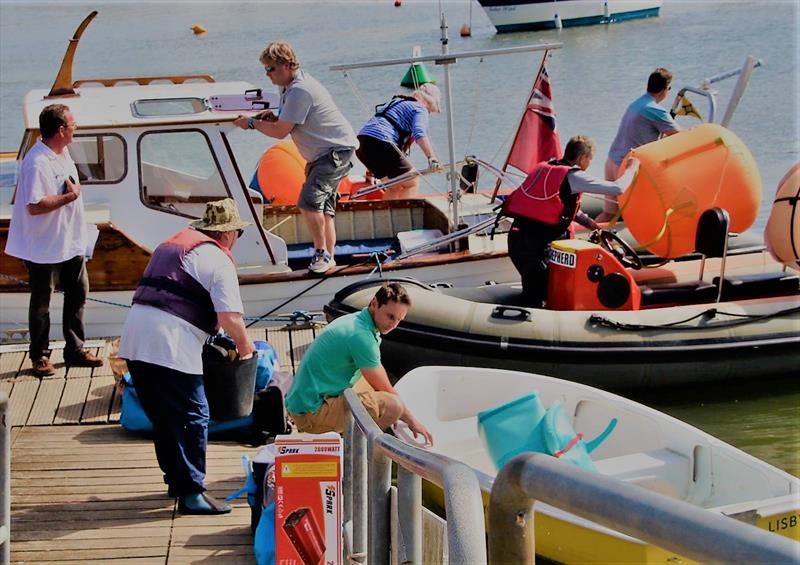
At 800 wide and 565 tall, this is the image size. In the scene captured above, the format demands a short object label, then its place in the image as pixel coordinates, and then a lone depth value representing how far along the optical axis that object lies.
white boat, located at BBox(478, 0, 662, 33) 48.28
